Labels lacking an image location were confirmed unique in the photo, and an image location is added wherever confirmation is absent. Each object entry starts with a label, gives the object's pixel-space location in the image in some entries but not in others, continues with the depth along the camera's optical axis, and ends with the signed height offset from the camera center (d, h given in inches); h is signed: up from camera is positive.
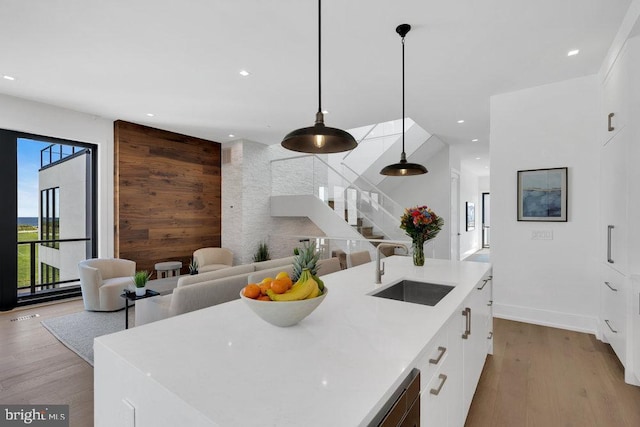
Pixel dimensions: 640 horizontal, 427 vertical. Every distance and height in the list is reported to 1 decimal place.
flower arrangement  107.8 -5.1
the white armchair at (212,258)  228.9 -36.7
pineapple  55.9 -9.0
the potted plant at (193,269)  182.2 -34.2
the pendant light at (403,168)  106.4 +15.2
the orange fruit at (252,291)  50.1 -13.1
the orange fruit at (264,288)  51.3 -12.7
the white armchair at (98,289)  165.0 -41.8
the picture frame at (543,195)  145.0 +8.3
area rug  124.6 -54.3
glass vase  110.3 -14.2
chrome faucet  85.6 -16.5
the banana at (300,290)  50.0 -13.1
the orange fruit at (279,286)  50.4 -12.2
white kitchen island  30.7 -19.5
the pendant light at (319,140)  66.2 +16.6
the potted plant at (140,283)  131.7 -30.8
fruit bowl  48.4 -15.6
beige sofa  96.9 -27.0
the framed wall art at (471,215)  394.6 -4.6
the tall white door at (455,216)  301.4 -4.7
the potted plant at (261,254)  267.9 -37.2
